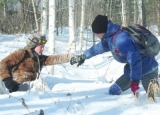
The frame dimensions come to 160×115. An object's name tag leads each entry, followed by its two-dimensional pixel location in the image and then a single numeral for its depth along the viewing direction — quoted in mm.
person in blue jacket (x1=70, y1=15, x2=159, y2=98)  3158
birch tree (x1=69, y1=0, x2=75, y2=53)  12852
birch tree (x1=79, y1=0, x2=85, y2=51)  16206
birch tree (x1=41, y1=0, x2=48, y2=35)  11941
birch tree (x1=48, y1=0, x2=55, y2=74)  8892
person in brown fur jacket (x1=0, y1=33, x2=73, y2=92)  4227
